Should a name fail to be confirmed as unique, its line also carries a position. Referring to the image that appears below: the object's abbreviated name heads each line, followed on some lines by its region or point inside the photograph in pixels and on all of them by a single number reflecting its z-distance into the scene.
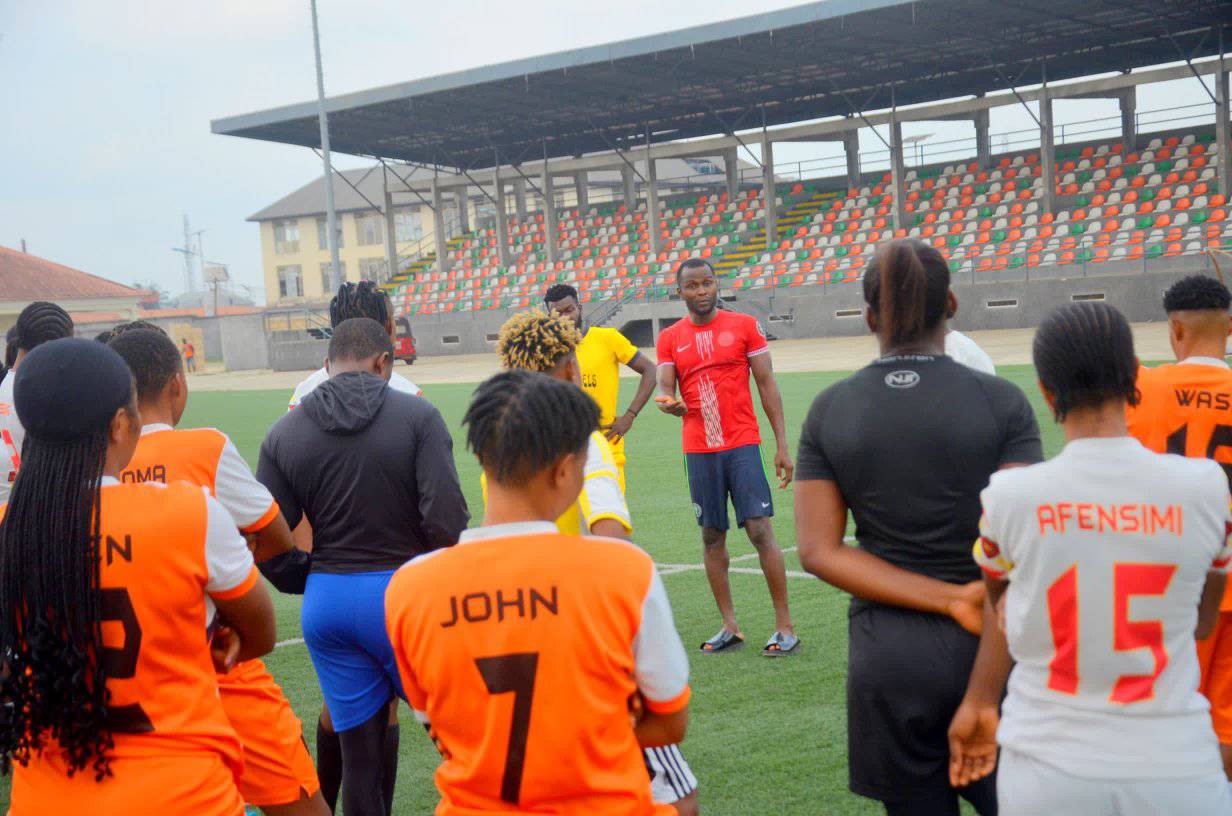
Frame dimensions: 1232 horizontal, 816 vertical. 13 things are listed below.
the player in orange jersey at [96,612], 2.38
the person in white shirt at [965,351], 4.63
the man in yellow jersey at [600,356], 6.80
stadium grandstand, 31.38
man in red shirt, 6.52
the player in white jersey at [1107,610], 2.27
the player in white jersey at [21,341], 4.80
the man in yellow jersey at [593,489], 3.22
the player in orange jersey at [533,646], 2.16
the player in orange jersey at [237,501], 3.36
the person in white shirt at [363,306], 4.50
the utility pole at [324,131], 32.22
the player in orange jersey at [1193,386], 3.78
